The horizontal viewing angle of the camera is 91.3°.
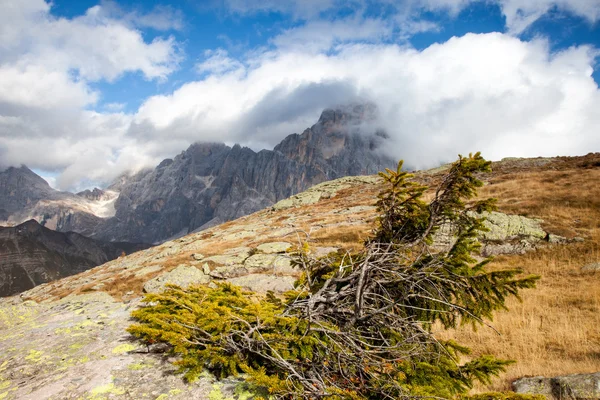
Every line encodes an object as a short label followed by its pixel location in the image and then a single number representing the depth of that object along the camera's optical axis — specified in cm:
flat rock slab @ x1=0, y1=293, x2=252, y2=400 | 295
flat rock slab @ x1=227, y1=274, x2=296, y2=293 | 1747
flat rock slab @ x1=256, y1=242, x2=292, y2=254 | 2462
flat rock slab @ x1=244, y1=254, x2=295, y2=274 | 2034
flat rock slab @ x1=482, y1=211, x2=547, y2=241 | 1819
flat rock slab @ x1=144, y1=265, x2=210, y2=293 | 2113
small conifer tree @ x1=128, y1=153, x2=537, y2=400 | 310
